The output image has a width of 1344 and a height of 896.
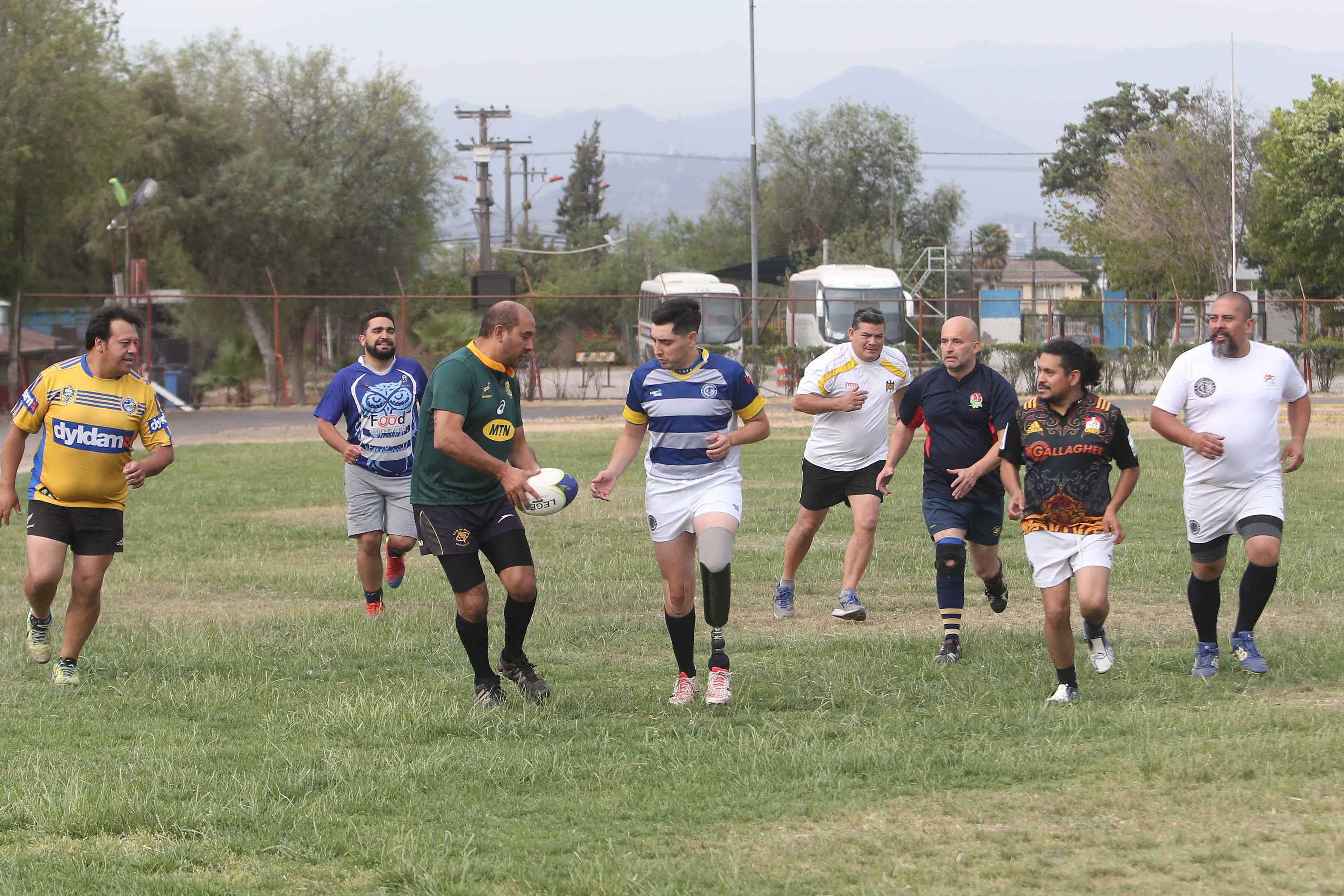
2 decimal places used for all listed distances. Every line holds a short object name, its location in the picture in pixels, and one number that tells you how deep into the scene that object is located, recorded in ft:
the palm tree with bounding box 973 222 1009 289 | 317.42
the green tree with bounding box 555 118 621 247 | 373.40
